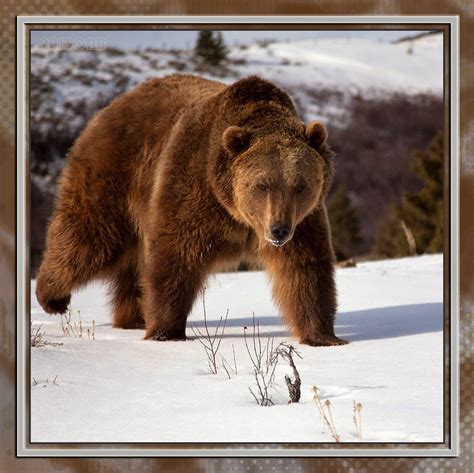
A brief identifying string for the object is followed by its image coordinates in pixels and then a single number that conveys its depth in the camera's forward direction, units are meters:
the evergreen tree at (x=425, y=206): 46.94
